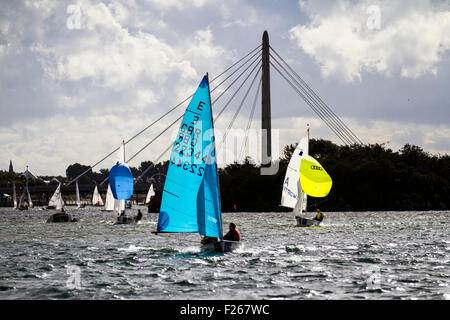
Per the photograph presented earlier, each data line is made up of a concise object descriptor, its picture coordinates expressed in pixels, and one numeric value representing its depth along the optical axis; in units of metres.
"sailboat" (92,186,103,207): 169.38
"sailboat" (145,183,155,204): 138.56
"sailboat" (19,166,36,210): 166.02
